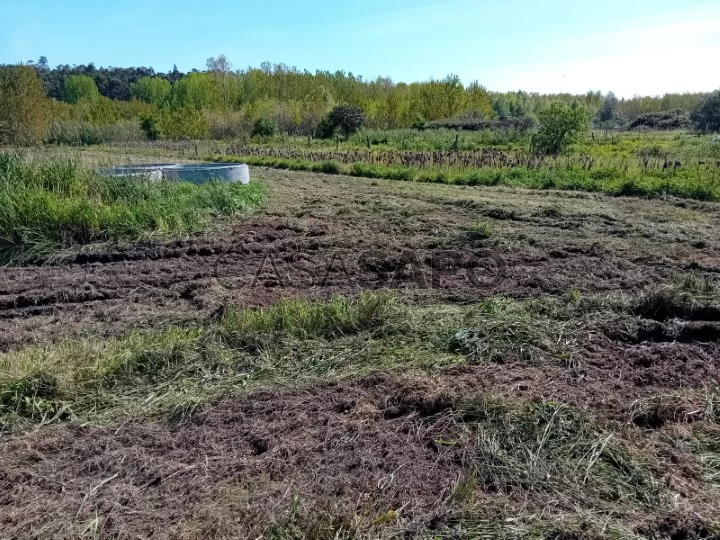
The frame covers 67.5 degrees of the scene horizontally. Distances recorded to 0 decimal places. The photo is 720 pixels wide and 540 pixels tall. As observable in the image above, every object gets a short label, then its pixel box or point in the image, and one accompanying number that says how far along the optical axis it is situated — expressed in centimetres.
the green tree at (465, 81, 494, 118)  5306
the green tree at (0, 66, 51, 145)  2780
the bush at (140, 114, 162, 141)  4094
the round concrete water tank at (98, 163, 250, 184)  1096
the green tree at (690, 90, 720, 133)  3403
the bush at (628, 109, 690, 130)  4247
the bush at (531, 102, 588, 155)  2053
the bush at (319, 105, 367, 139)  3934
